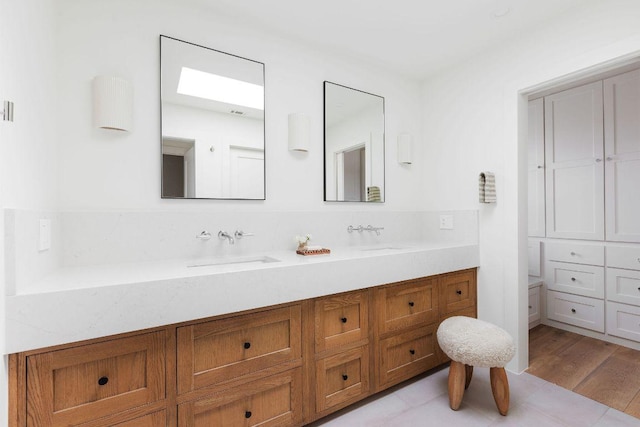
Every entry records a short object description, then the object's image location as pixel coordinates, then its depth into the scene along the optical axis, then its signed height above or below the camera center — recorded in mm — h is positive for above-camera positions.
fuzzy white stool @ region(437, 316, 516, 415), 1623 -739
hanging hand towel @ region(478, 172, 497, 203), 2225 +180
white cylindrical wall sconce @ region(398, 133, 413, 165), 2686 +568
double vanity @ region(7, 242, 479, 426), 1040 -528
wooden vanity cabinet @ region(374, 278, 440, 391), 1845 -729
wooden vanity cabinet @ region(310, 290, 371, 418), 1604 -739
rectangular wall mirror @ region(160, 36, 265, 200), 1756 +553
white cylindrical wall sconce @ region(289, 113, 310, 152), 2102 +564
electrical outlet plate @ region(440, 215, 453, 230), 2579 -72
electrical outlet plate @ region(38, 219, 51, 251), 1218 -75
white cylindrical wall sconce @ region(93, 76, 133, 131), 1530 +565
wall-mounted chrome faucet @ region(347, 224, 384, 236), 2378 -114
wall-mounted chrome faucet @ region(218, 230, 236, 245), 1829 -125
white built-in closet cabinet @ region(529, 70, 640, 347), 2510 +87
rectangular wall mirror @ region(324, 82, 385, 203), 2312 +541
